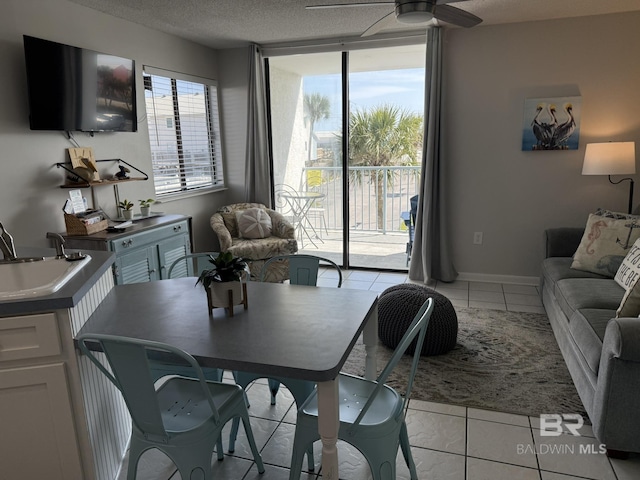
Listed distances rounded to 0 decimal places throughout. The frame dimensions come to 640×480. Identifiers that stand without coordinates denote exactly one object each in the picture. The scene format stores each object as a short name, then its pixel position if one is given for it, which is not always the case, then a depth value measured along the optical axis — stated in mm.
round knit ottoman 2977
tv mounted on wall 2887
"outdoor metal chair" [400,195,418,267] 4867
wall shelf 3199
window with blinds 4242
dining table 1430
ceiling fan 2654
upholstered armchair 4320
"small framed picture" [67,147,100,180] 3258
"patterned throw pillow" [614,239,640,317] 2210
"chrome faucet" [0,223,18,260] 2006
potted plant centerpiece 1799
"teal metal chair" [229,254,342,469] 2129
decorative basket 3076
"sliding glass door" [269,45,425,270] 4945
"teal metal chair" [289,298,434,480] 1588
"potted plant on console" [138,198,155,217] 3808
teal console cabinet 3062
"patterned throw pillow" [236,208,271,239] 4621
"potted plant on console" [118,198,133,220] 3609
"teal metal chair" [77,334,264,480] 1415
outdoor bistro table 5848
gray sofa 1928
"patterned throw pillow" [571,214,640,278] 3117
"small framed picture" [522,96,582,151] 4078
